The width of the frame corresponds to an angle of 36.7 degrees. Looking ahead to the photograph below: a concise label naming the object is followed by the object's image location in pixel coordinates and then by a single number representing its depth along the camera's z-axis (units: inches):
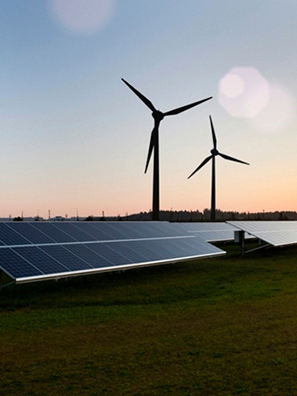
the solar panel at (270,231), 1457.9
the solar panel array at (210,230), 1622.8
